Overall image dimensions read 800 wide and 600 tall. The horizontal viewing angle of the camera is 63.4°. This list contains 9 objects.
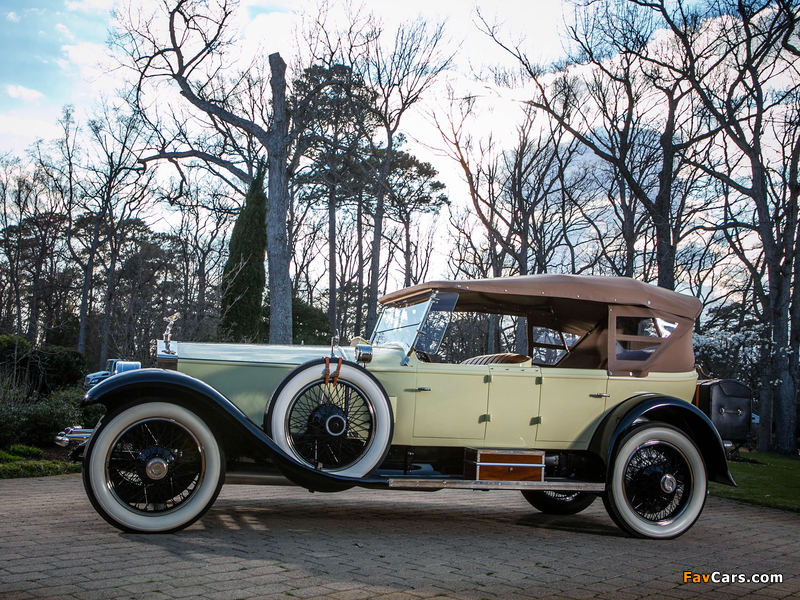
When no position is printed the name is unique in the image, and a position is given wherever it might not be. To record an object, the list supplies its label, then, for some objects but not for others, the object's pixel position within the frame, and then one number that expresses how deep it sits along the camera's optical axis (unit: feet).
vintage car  15.65
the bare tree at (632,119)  53.11
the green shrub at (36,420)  29.86
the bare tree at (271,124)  47.44
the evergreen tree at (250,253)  63.41
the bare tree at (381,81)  52.75
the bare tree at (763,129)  49.44
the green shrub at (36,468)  25.82
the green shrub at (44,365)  38.52
